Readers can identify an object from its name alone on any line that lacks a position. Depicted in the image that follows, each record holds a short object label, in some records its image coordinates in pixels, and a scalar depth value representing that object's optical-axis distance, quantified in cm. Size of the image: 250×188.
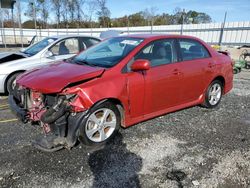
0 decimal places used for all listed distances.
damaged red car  315
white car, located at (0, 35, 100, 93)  582
